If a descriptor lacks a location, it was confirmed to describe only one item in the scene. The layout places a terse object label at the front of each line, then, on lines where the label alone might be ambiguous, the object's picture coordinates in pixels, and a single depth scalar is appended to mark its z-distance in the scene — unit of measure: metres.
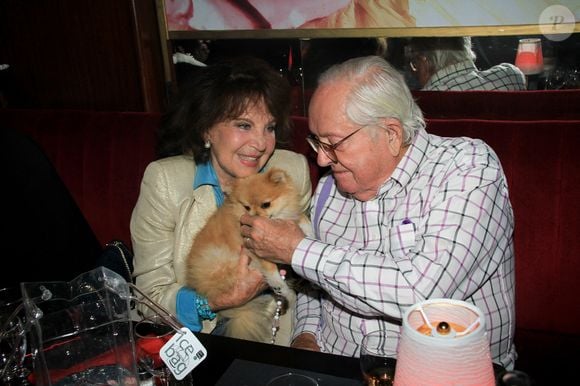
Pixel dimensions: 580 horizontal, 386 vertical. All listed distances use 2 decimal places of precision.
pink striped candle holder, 0.80
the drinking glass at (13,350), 1.30
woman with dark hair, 2.07
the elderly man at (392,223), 1.42
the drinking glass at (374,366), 1.10
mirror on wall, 2.40
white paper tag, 1.19
